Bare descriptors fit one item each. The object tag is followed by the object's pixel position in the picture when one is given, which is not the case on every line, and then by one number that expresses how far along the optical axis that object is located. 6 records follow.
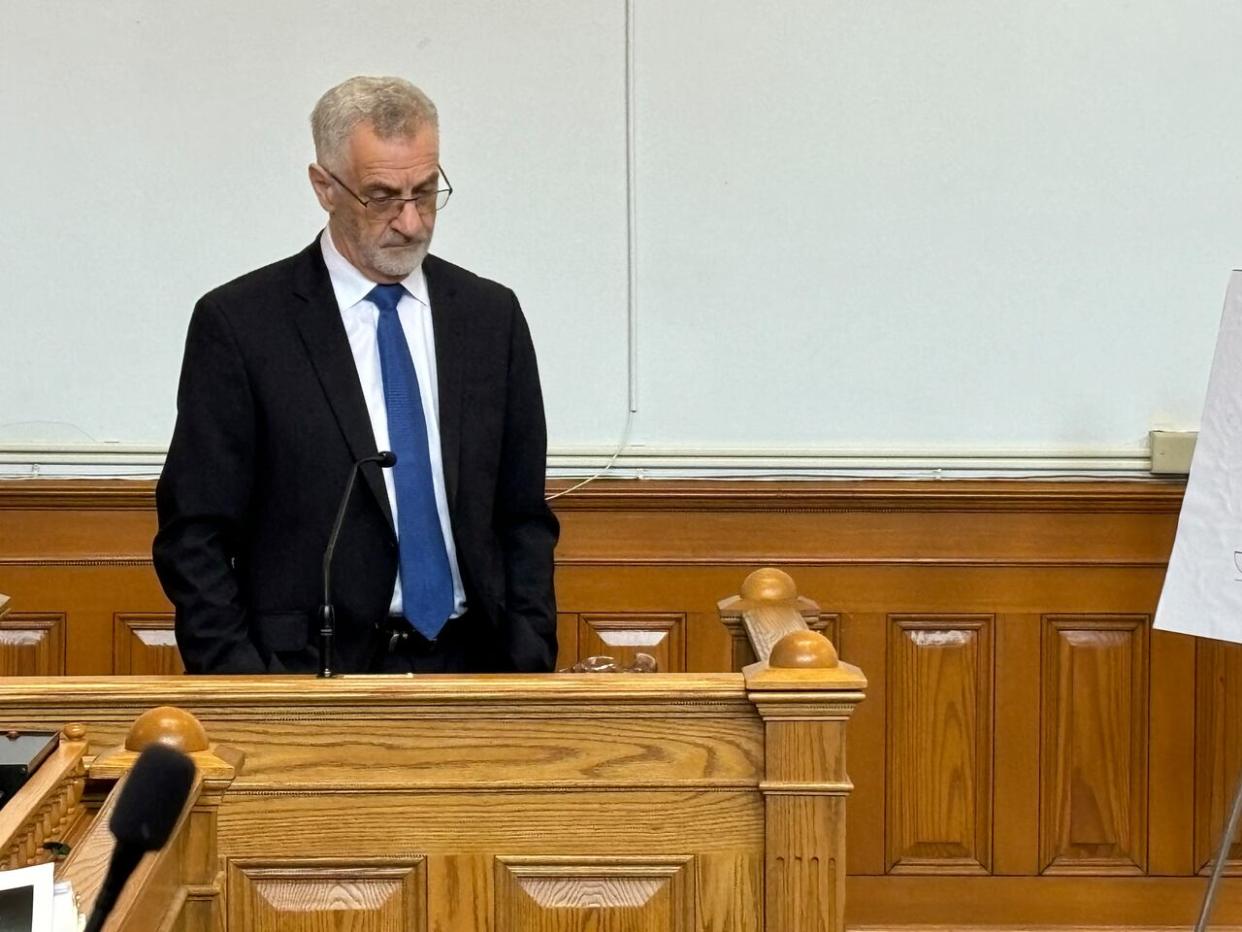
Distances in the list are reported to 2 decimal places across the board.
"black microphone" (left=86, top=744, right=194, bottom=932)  2.24
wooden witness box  4.84
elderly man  5.81
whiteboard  8.71
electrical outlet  8.66
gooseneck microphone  5.03
